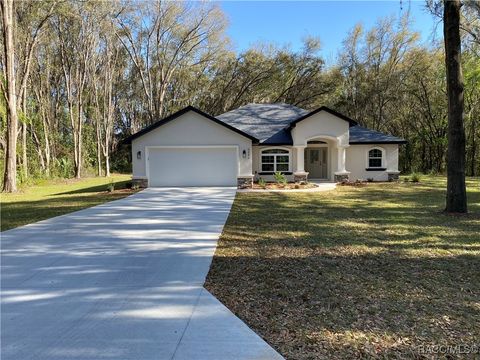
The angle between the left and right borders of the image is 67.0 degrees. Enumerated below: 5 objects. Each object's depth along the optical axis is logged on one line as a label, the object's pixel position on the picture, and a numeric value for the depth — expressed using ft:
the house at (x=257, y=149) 57.67
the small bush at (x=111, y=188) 54.14
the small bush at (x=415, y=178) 65.16
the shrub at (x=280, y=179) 59.69
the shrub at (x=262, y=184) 56.90
